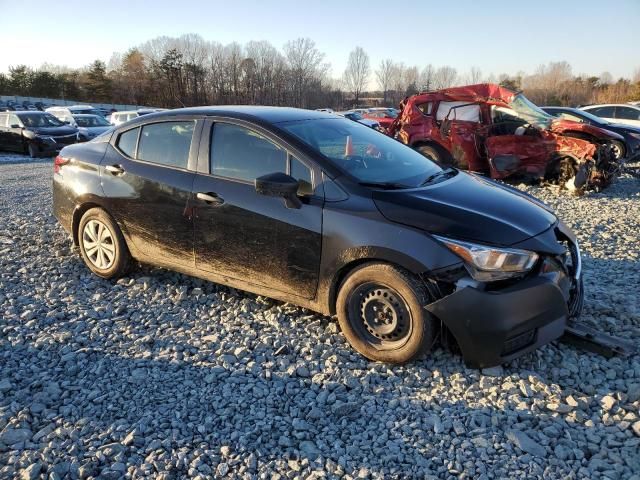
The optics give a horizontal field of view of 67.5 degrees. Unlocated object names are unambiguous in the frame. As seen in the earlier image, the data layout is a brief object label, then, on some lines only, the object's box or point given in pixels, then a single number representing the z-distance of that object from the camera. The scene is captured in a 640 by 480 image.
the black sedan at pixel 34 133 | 16.94
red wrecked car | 9.43
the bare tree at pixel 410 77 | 73.39
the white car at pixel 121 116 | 22.05
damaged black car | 3.01
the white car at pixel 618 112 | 16.98
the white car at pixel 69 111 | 19.52
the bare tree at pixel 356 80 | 70.81
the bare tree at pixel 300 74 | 63.38
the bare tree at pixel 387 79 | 73.31
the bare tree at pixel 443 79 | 73.44
